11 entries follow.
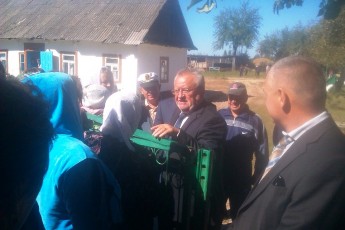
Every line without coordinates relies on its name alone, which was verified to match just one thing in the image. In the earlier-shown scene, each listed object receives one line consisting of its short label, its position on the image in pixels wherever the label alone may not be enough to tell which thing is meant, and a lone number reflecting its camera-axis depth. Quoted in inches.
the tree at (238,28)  2534.4
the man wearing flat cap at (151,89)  172.1
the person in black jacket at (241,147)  149.3
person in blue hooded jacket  59.0
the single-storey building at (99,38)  619.8
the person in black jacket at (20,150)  32.6
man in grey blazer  63.8
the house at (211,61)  2219.5
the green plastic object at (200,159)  98.1
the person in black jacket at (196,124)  107.3
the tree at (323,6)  105.5
